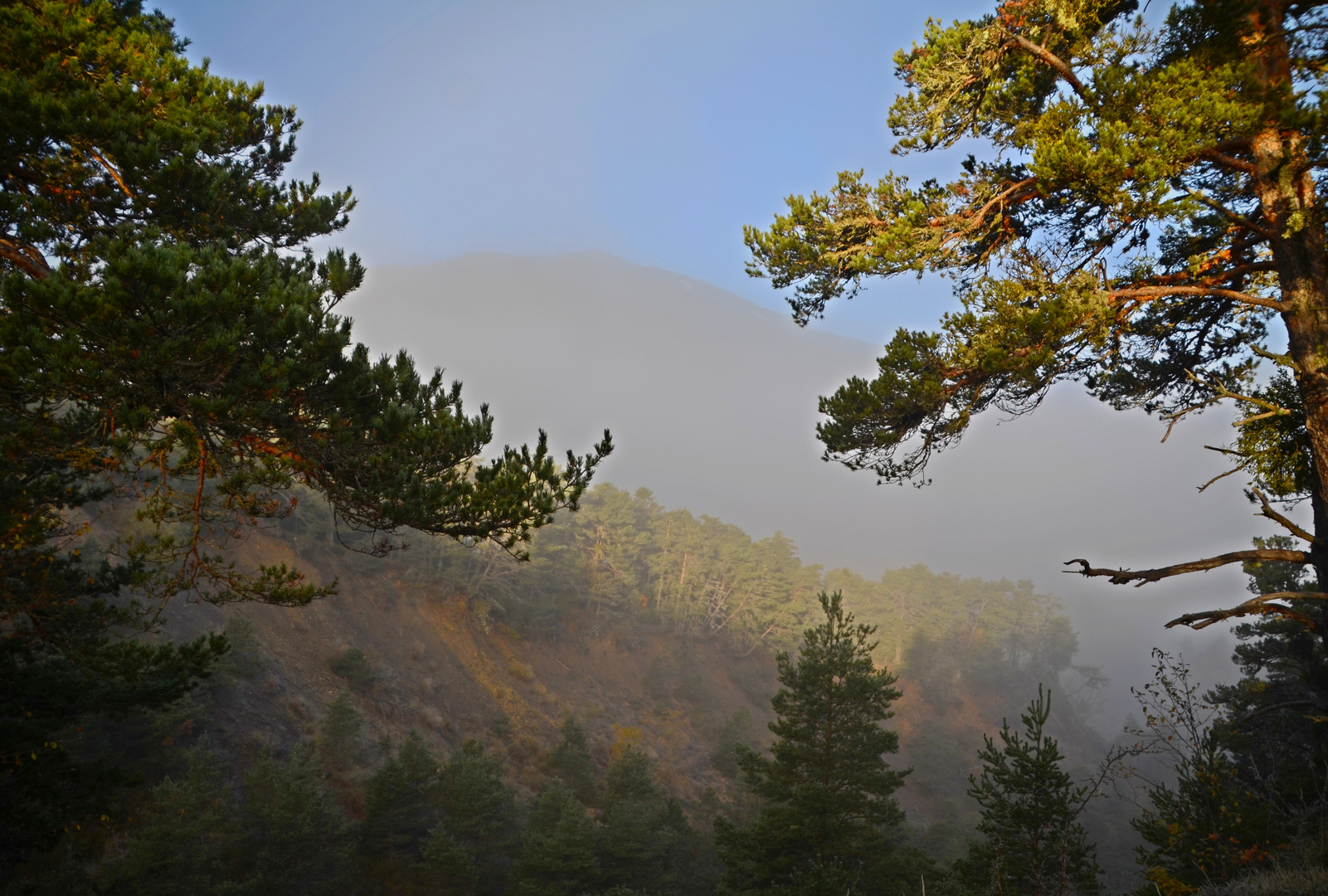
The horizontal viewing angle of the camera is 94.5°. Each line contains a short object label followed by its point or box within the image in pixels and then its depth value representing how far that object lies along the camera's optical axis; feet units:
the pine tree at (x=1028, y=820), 30.30
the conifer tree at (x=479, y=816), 60.54
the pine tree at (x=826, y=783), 44.70
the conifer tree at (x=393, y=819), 58.03
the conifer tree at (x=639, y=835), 60.23
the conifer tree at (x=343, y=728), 73.20
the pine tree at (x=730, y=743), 108.17
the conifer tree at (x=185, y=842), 43.91
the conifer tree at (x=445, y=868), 54.49
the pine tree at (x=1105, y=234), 17.60
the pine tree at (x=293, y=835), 50.44
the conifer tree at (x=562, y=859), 54.44
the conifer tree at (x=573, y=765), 82.99
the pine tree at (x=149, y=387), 15.90
